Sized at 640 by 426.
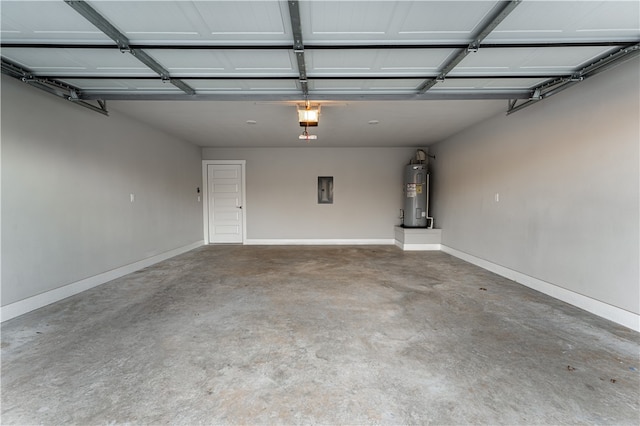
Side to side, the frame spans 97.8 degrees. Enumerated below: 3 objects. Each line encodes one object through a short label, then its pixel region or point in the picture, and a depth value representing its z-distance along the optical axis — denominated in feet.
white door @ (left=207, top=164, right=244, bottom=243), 23.72
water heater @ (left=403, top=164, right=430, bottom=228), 22.17
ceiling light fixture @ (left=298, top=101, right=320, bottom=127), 12.28
